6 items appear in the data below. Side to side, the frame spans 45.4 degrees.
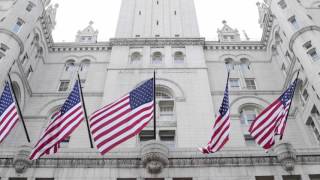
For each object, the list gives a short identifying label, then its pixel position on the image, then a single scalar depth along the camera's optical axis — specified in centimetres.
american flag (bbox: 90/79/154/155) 2225
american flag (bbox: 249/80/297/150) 2317
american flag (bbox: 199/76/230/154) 2291
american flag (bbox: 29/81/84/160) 2217
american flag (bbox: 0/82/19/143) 2361
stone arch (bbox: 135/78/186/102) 3647
